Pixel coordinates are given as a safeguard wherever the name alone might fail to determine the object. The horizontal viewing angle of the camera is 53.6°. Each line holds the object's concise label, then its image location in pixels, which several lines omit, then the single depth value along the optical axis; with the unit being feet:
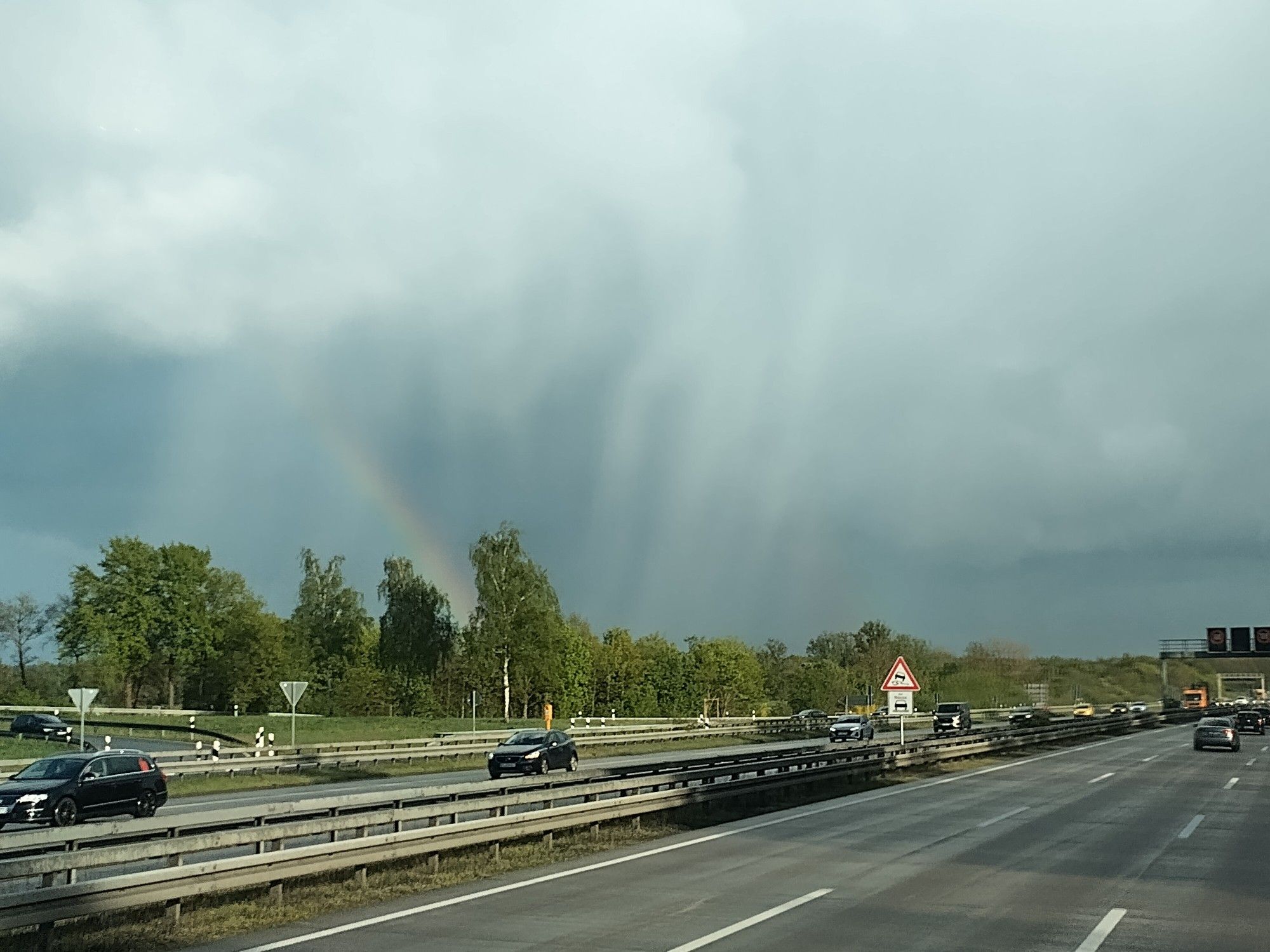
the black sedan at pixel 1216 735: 171.83
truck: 407.73
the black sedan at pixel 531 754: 125.59
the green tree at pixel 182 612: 359.46
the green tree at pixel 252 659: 397.19
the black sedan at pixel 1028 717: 256.23
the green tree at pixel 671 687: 430.77
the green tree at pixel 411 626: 375.04
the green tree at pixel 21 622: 366.43
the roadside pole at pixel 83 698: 104.06
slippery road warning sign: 111.55
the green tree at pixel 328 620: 449.48
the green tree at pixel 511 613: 331.98
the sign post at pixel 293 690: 118.83
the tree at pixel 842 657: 633.69
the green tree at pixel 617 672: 470.39
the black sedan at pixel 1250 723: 257.75
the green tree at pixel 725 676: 435.12
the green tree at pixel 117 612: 342.44
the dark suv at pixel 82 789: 78.33
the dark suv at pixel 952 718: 239.50
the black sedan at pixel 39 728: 205.36
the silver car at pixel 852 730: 210.38
